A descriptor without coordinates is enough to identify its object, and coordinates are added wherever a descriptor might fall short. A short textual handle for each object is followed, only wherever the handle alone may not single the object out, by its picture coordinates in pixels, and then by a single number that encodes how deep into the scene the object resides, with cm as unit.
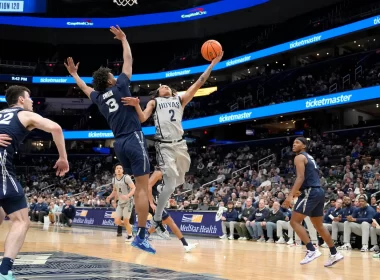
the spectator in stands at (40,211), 2747
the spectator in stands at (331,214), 1445
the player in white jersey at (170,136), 771
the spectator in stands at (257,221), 1617
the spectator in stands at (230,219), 1723
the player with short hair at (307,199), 864
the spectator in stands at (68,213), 2428
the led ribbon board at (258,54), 2928
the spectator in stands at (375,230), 1297
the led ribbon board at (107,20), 4403
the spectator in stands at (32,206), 2914
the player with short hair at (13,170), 493
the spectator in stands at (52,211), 2619
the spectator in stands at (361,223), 1320
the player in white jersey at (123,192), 1390
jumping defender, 680
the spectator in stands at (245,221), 1691
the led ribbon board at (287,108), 2639
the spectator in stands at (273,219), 1570
